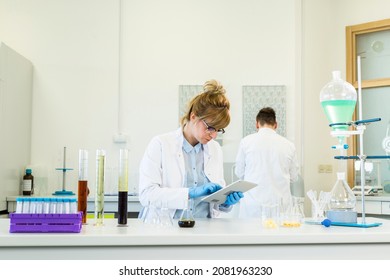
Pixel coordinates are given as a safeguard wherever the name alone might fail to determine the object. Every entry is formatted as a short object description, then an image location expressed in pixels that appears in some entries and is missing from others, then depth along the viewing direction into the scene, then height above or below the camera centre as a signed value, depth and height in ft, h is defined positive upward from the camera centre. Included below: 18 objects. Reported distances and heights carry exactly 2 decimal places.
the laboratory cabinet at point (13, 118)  13.10 +1.51
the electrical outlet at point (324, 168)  15.37 +0.14
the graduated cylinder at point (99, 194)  6.52 -0.32
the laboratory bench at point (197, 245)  5.34 -0.83
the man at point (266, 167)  11.79 +0.12
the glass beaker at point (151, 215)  6.53 -0.65
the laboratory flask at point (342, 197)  6.89 -0.35
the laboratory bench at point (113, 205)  13.14 -0.94
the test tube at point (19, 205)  5.69 -0.42
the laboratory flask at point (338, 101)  6.64 +0.99
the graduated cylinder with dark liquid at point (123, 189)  6.46 -0.25
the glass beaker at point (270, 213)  6.55 -0.57
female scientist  7.60 +0.18
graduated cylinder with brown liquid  6.61 -0.22
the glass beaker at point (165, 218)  6.36 -0.63
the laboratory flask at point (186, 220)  6.28 -0.64
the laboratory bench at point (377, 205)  13.08 -0.87
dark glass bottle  14.06 -0.38
